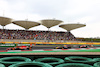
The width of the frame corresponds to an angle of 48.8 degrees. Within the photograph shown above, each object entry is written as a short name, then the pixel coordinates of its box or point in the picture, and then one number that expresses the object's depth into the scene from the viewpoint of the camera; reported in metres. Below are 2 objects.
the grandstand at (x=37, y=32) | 49.74
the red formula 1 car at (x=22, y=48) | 16.83
